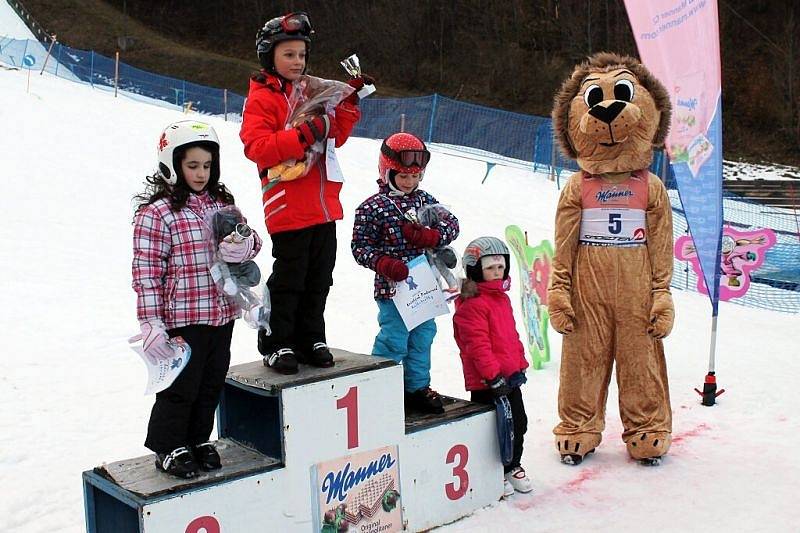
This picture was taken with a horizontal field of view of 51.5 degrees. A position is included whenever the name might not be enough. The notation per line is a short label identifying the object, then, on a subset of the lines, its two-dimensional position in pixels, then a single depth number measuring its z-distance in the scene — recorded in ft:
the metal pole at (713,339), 17.71
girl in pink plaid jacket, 10.08
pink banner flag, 17.13
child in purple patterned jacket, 13.08
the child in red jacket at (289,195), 11.63
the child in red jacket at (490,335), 12.99
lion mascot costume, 14.56
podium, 10.03
